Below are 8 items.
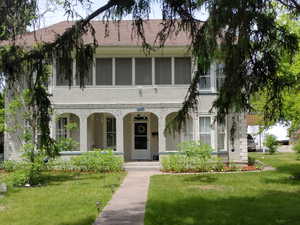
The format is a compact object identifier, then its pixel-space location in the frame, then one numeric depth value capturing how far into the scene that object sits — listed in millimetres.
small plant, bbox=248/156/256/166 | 21906
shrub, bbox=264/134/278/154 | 34812
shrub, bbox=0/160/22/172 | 15391
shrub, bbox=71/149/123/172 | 19306
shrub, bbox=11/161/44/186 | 14539
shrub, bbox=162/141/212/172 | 19078
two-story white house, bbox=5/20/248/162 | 20297
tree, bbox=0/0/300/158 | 4223
